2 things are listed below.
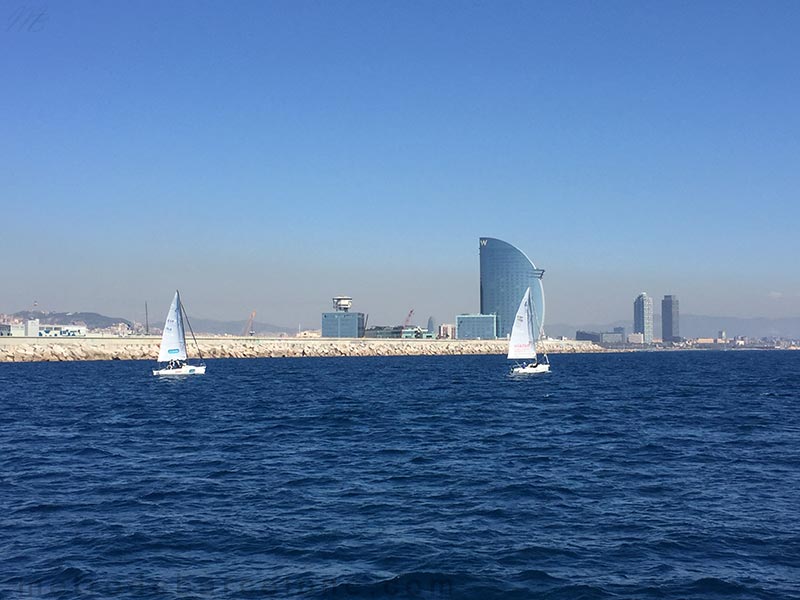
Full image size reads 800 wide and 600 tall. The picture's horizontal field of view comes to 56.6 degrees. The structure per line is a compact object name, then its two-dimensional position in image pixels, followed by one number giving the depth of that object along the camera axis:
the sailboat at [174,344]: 99.12
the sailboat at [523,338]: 103.31
